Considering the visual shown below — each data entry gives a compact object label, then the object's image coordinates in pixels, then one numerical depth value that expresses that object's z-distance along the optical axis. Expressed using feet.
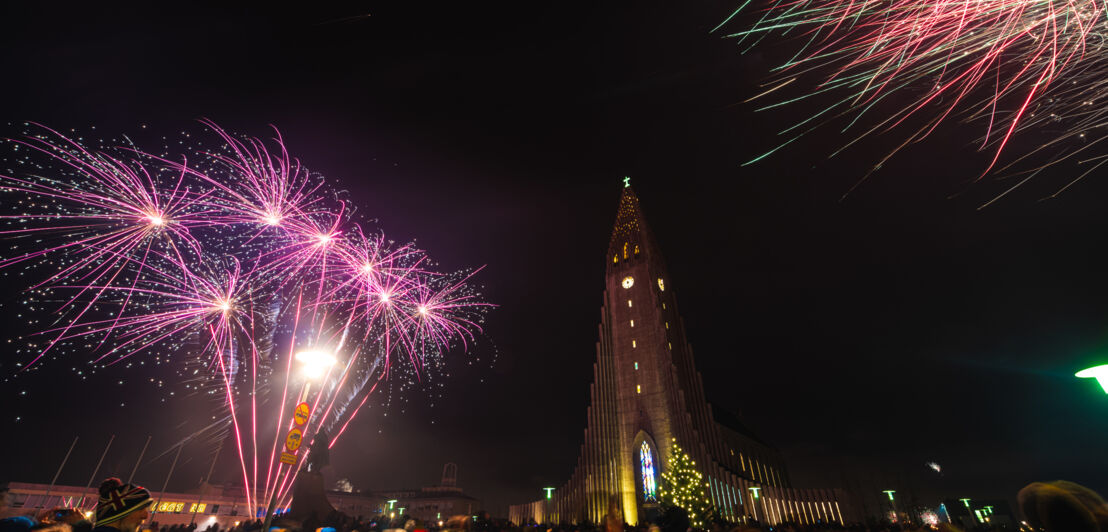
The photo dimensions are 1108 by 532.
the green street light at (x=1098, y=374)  21.93
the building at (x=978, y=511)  252.21
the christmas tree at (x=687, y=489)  117.08
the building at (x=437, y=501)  272.31
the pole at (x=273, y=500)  34.88
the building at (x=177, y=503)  145.07
